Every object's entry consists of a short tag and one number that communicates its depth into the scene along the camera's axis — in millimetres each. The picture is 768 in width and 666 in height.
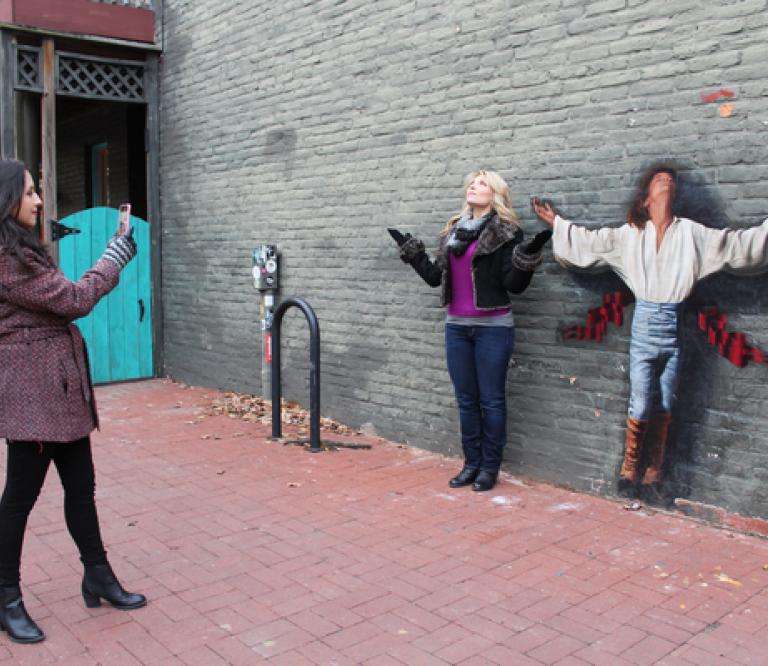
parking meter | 7438
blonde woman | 5043
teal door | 8586
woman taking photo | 3201
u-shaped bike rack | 5969
